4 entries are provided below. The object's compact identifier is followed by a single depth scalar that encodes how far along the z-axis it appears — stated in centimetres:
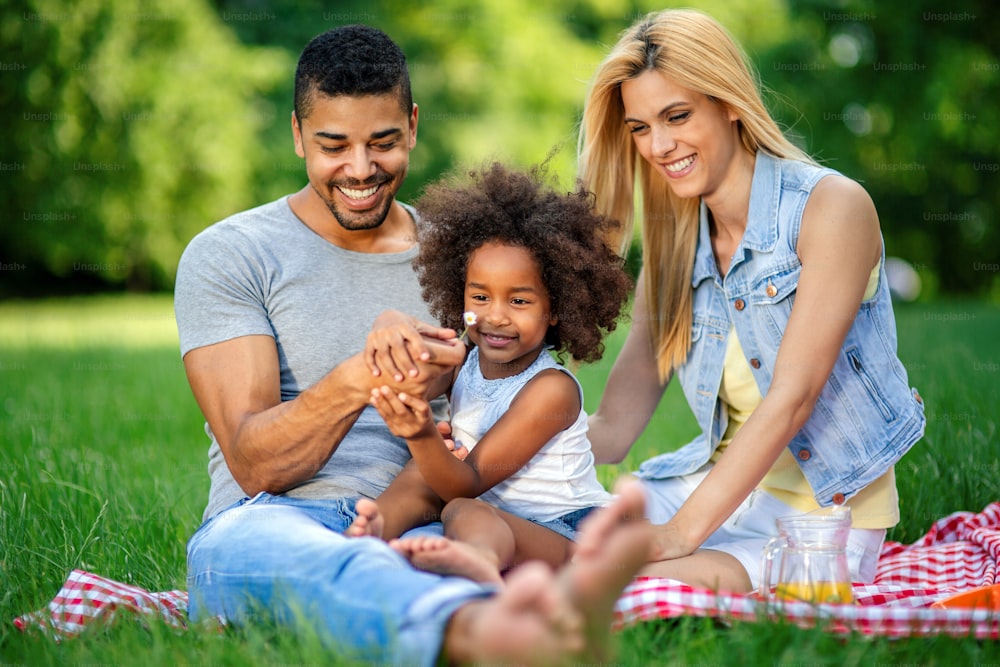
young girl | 283
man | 203
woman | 307
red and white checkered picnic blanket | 252
